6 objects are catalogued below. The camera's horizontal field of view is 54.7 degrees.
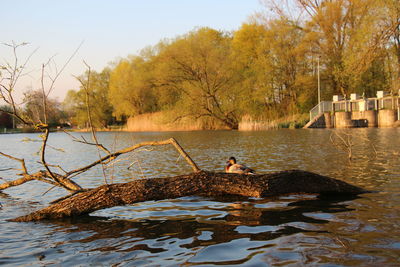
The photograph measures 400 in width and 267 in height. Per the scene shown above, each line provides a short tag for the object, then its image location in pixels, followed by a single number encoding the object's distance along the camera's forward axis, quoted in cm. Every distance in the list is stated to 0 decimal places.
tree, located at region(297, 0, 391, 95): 4491
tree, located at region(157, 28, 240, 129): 4656
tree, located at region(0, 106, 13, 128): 9375
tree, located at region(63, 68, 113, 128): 7659
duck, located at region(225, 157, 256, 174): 865
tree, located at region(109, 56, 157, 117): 6181
